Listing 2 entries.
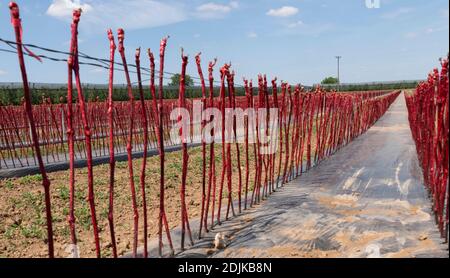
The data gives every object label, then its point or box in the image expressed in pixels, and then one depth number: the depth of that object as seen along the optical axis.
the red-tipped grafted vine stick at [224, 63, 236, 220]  3.74
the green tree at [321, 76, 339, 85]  105.03
